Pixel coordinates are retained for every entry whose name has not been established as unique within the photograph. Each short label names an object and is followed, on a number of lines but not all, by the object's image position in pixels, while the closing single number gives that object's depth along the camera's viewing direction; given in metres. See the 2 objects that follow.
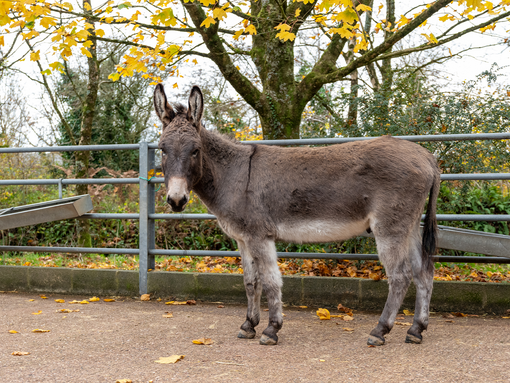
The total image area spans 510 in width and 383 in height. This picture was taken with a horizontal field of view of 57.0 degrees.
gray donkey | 3.88
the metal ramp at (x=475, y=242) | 4.59
